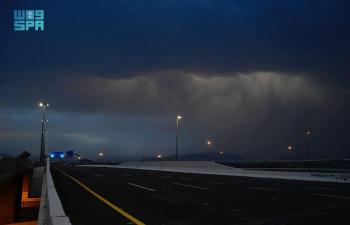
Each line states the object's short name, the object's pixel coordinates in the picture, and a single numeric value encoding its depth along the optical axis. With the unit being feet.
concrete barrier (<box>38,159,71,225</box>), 24.20
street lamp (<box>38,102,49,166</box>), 256.62
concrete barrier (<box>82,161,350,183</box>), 96.32
